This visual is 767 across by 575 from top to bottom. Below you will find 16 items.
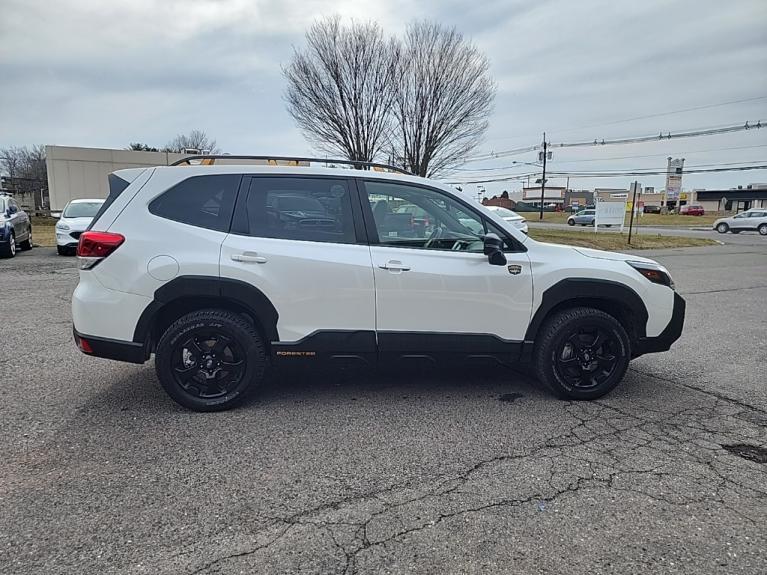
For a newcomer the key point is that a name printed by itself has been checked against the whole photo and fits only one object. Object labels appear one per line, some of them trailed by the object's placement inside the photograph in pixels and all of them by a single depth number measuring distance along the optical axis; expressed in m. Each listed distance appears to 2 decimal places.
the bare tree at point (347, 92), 19.20
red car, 64.50
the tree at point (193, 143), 50.09
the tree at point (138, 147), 50.95
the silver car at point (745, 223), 35.50
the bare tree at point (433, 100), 19.45
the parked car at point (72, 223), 13.49
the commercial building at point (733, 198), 79.25
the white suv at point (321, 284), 3.66
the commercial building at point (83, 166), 28.09
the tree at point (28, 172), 47.81
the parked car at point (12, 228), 13.01
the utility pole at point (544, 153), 51.50
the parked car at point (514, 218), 18.49
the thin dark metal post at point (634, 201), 20.58
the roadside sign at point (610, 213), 24.97
